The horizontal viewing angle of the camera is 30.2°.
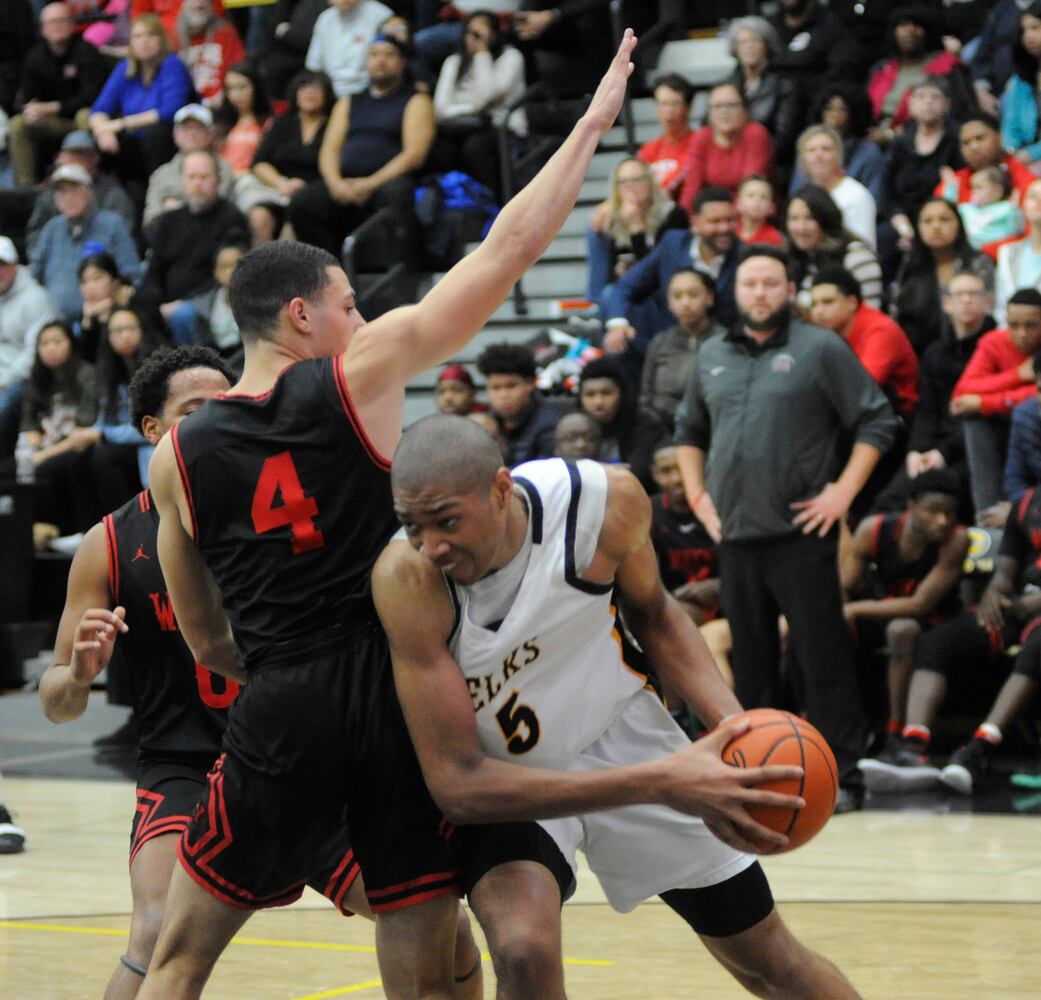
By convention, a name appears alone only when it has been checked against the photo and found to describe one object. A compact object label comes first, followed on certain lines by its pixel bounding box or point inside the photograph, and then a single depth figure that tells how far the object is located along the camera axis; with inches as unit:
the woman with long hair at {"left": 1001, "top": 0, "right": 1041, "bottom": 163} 420.8
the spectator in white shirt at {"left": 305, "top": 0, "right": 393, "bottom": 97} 523.5
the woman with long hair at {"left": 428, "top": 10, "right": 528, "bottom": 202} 490.6
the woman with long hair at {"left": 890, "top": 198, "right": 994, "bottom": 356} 374.9
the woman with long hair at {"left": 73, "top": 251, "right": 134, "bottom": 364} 474.6
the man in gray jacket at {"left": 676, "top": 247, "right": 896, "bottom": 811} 316.2
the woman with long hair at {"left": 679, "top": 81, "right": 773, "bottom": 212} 427.2
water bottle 458.0
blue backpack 483.8
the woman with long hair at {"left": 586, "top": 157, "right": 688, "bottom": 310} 417.7
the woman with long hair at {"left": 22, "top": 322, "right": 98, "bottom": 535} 458.9
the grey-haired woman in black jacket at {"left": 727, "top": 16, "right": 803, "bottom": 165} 444.8
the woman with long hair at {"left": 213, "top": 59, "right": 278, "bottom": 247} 524.7
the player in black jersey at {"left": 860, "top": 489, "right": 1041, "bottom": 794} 325.4
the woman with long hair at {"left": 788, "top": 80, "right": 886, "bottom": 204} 419.5
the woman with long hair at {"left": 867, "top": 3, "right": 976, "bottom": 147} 438.9
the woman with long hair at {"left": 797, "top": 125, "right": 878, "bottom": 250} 394.9
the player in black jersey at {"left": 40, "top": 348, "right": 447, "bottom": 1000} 173.6
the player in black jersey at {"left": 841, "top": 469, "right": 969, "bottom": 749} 340.2
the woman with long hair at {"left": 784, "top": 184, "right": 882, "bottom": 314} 374.9
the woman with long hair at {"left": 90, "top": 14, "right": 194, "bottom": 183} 553.9
